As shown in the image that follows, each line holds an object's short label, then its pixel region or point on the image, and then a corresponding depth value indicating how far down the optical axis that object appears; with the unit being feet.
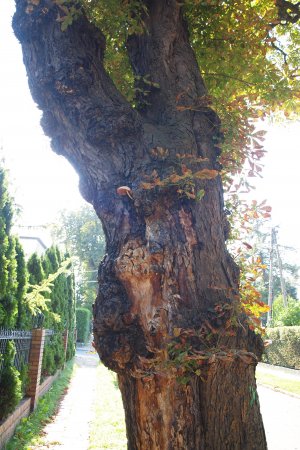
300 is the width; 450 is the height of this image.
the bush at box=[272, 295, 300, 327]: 73.39
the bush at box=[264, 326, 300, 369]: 61.26
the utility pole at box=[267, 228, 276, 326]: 97.01
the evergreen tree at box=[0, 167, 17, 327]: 19.13
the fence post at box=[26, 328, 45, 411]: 27.22
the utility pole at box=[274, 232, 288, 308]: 101.44
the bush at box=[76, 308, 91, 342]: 110.93
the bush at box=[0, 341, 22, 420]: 19.62
